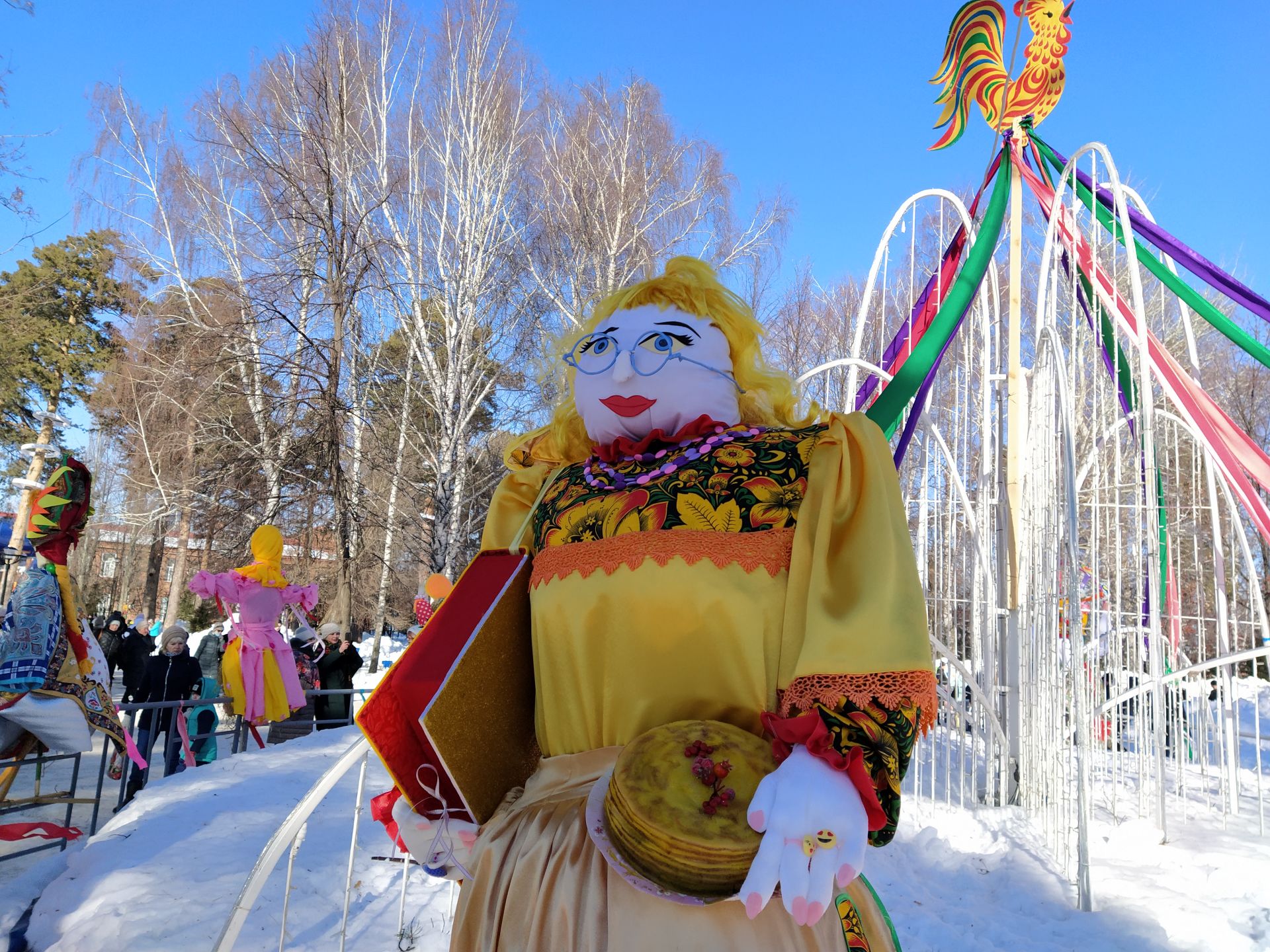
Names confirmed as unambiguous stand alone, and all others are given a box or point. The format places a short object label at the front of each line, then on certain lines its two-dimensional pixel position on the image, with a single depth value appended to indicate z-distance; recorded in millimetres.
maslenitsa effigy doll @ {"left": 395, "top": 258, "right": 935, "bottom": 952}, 1241
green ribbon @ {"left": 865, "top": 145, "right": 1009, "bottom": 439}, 2174
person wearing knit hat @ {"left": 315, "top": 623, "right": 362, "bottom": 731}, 8617
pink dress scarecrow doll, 7184
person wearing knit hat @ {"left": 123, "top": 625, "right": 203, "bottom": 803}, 6293
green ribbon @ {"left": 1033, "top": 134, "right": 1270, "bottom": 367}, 4297
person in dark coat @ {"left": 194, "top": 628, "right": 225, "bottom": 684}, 8758
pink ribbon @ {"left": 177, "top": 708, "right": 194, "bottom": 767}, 6375
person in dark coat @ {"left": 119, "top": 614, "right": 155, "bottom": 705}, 10180
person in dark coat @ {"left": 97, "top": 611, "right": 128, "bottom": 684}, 10352
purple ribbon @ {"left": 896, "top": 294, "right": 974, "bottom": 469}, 3531
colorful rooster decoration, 5199
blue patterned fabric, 4465
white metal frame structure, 3973
